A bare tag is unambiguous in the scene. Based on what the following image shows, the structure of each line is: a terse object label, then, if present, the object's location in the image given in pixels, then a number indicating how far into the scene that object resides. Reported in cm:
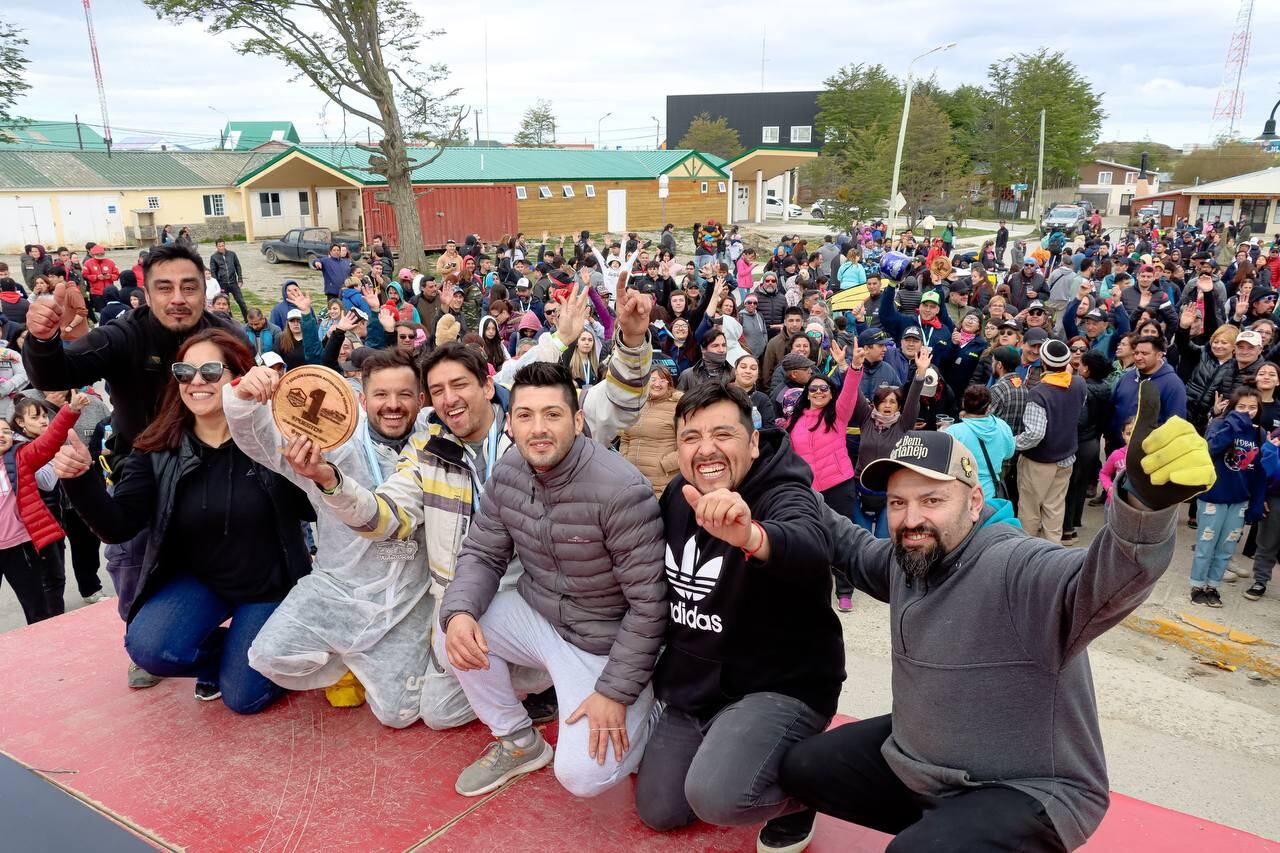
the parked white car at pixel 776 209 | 5075
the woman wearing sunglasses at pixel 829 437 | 605
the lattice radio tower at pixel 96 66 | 4674
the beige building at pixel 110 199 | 3122
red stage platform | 275
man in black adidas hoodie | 262
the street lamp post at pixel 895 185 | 2223
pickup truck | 2547
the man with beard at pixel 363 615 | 331
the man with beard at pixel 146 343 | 366
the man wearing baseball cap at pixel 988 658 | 191
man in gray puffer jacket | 287
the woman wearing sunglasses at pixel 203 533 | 340
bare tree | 1966
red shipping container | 2955
